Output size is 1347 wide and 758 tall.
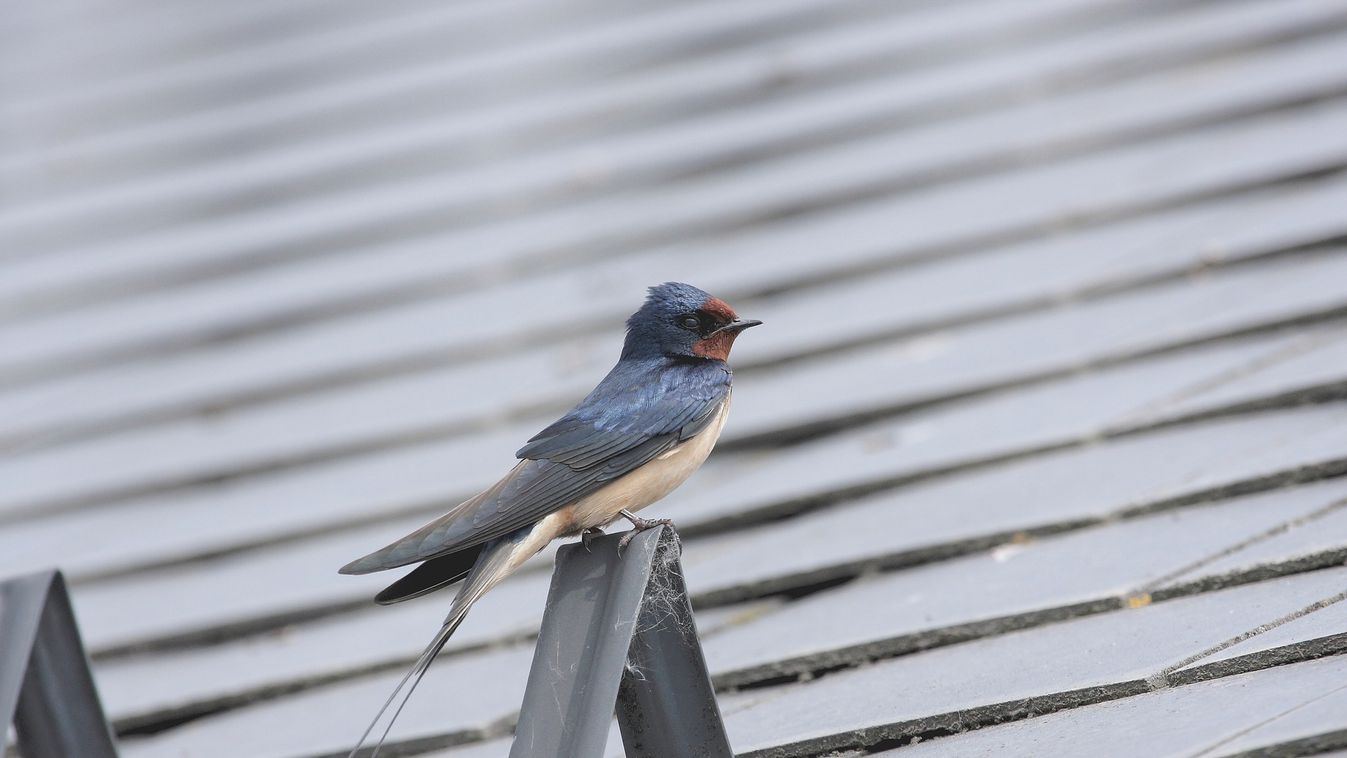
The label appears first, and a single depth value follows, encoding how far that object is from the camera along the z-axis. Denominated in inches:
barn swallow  181.6
